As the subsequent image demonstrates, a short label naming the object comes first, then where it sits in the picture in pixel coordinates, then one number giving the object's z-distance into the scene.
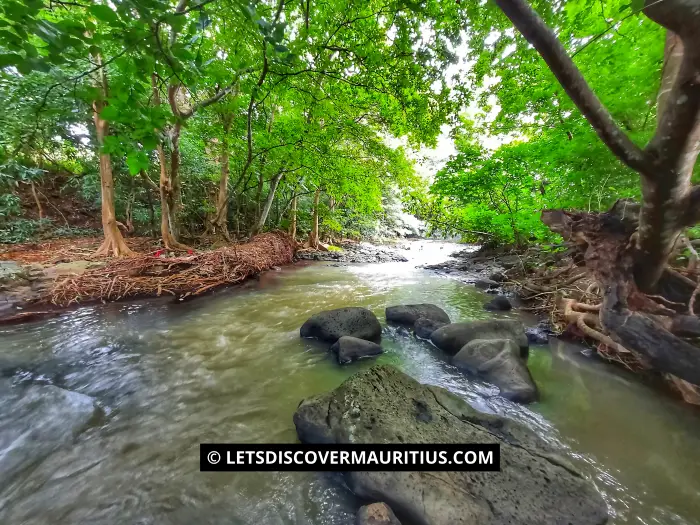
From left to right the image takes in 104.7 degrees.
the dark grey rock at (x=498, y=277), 8.40
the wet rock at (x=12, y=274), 4.83
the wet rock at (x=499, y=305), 5.82
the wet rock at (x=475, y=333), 3.84
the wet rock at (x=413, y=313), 4.73
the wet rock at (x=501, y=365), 2.81
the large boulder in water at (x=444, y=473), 1.55
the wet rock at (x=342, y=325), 4.08
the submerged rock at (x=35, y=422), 1.95
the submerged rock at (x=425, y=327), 4.35
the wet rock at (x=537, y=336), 4.18
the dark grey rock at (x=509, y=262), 8.83
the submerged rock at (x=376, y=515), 1.48
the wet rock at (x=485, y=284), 7.86
